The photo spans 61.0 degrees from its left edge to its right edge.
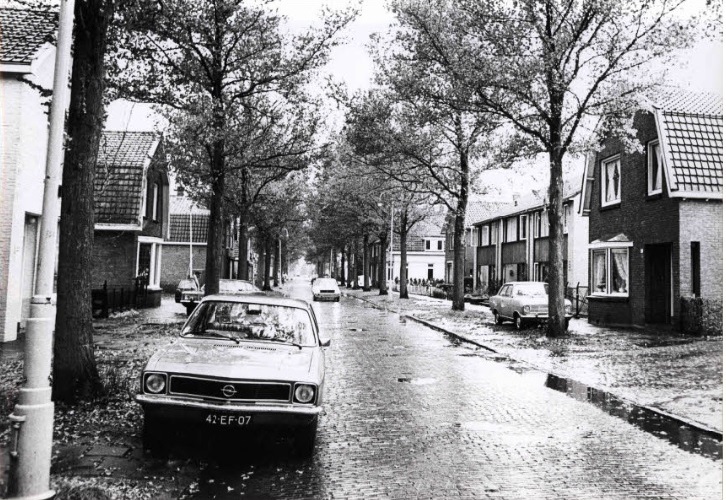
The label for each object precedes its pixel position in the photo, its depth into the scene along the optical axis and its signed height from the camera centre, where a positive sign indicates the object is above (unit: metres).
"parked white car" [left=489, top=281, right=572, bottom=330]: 19.94 -0.43
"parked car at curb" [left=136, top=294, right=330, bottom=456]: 5.65 -1.00
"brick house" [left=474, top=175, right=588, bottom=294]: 37.88 +3.41
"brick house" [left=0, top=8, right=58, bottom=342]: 13.91 +2.95
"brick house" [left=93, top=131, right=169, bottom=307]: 24.56 +2.79
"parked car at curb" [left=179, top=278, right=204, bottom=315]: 24.30 -0.45
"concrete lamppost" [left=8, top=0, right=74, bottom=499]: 4.58 -0.57
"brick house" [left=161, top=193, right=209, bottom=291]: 46.00 +2.53
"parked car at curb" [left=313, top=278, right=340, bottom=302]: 38.78 -0.30
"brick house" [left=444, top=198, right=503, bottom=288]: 55.78 +4.22
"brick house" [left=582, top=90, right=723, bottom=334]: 17.67 +2.39
